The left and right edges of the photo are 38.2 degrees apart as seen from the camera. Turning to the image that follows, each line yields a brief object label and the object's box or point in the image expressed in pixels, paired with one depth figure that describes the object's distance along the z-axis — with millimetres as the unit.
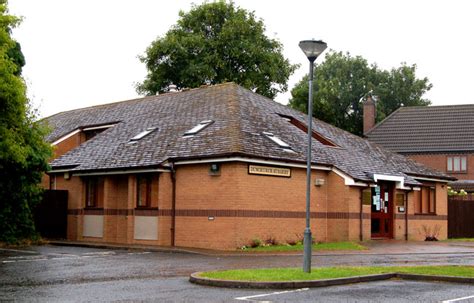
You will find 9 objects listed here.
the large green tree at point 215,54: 51656
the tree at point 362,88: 74812
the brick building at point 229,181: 23938
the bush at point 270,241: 24261
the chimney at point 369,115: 59969
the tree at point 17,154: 22953
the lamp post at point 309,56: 14430
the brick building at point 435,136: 51969
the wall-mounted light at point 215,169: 23812
